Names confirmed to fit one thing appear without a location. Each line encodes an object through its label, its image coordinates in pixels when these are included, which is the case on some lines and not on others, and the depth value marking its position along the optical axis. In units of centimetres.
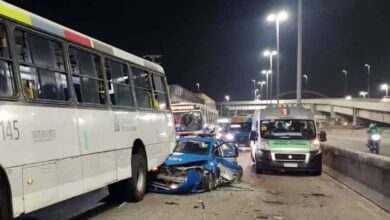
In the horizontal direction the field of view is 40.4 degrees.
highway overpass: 6761
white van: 1755
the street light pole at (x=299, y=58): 2912
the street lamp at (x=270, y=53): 5175
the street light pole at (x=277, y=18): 3762
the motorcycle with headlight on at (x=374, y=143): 2574
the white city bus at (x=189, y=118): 2908
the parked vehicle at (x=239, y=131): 3438
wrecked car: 1252
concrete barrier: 1109
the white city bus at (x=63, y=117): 668
